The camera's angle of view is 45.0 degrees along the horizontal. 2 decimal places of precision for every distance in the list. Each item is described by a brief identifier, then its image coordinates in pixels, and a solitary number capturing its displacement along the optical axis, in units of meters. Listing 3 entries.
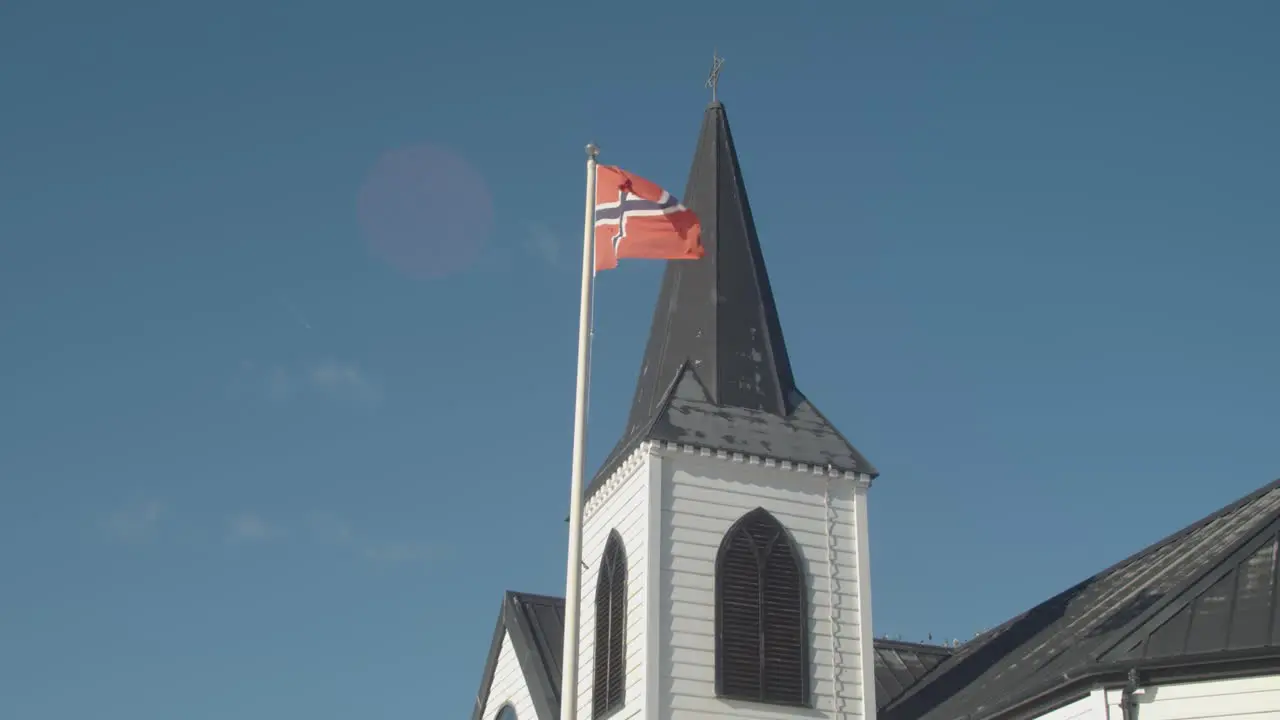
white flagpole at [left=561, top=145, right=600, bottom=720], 16.11
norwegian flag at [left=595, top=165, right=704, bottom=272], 19.36
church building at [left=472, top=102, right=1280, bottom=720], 23.25
